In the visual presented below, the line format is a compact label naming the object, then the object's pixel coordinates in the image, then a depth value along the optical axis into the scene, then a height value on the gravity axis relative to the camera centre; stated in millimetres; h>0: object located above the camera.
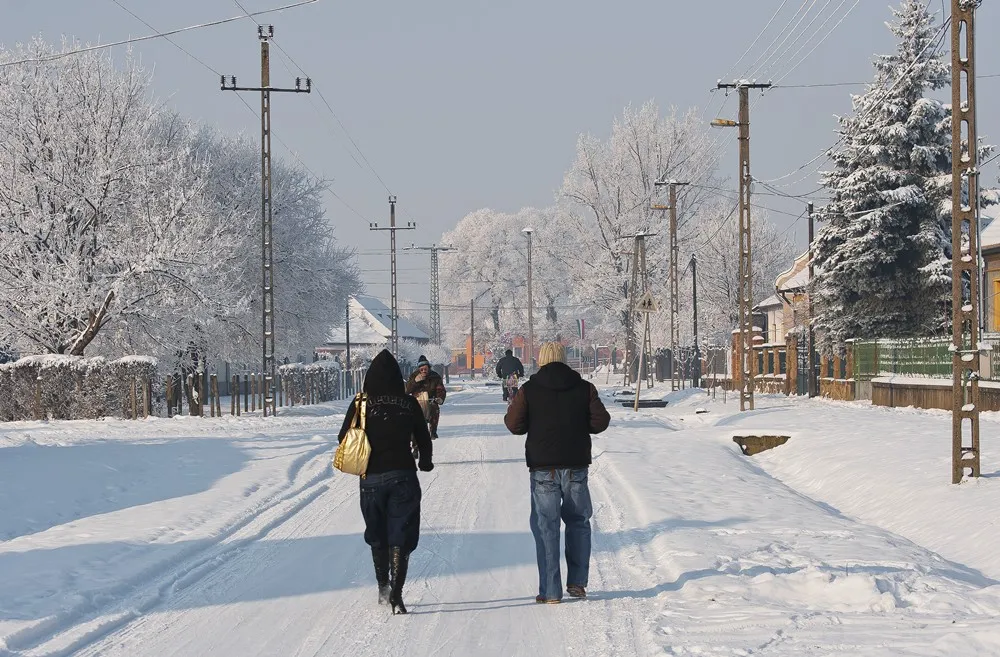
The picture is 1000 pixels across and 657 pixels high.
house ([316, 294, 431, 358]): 119562 +1808
